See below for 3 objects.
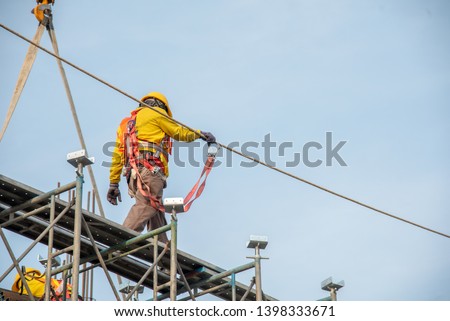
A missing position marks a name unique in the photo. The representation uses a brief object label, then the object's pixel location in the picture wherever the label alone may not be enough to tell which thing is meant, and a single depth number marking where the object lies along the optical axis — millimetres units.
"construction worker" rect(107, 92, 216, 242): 16344
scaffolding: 14273
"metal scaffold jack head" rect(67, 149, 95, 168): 14141
